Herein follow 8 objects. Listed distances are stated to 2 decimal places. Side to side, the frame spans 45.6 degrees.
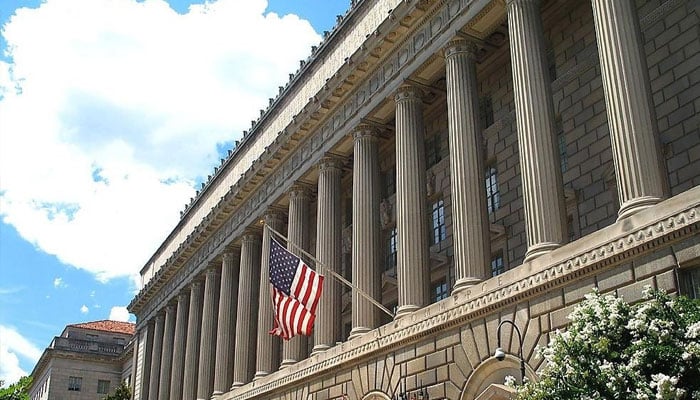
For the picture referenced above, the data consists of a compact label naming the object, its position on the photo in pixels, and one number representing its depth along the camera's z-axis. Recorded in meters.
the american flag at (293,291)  28.33
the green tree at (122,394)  60.91
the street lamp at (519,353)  18.12
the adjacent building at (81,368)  86.32
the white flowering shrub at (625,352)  13.93
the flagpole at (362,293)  27.63
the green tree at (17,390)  48.56
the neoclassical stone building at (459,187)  20.19
